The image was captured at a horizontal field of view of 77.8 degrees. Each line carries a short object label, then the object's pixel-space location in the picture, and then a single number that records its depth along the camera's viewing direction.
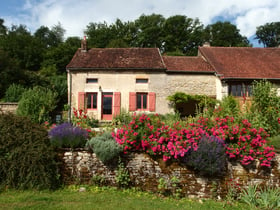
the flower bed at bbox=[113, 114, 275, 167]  4.17
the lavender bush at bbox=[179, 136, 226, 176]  4.01
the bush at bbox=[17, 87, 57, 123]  8.19
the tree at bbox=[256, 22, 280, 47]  41.97
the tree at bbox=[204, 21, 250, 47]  32.06
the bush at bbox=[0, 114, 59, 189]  3.90
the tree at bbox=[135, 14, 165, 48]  30.56
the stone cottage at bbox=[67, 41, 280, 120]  12.20
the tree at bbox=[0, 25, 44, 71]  27.36
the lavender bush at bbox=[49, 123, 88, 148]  4.39
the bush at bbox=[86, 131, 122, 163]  4.10
